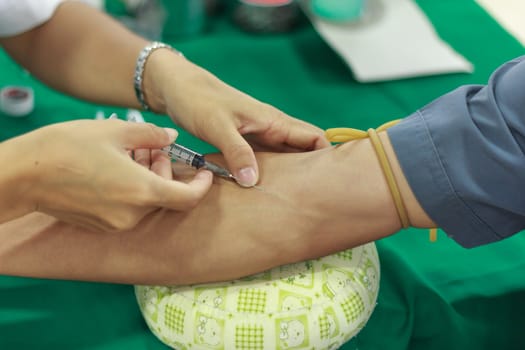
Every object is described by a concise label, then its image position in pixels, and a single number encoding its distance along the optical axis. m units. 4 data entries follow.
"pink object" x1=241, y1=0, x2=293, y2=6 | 1.51
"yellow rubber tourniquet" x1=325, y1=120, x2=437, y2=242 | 1.09
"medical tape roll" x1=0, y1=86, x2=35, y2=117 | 1.34
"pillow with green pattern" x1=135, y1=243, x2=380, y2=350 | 1.08
